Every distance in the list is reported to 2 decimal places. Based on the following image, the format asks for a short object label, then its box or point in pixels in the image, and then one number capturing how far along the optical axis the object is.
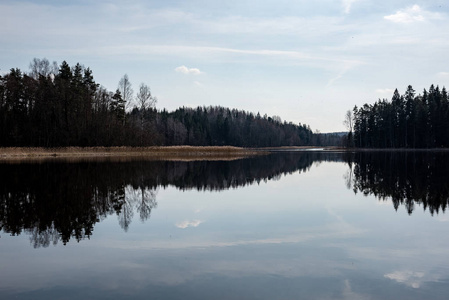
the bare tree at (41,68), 68.94
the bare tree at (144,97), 80.56
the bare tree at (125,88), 78.88
